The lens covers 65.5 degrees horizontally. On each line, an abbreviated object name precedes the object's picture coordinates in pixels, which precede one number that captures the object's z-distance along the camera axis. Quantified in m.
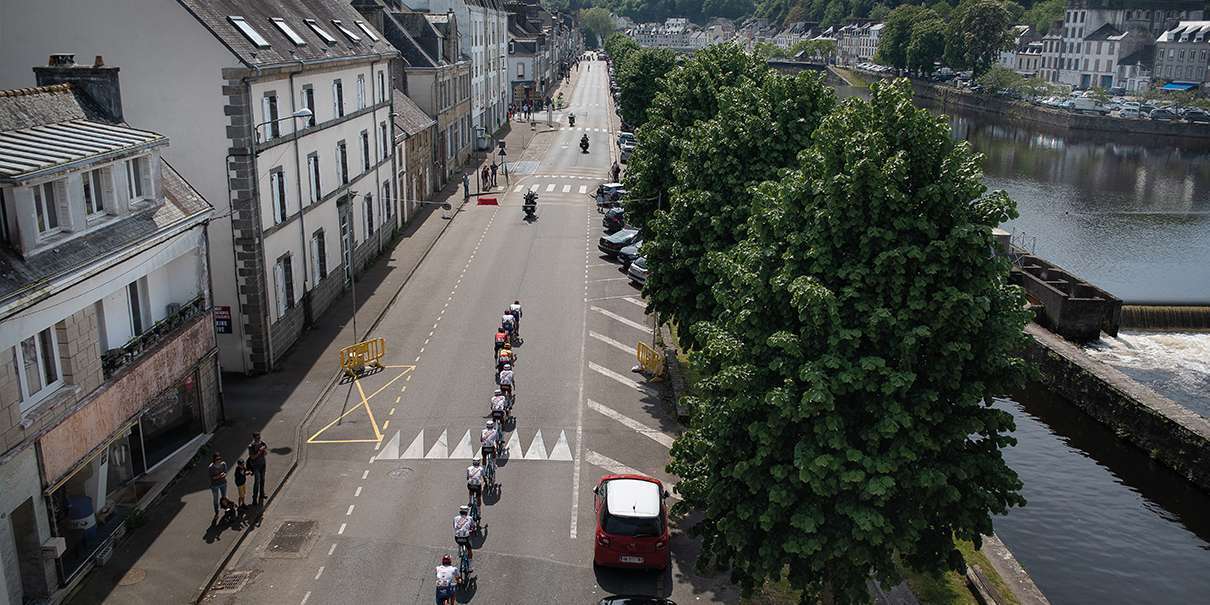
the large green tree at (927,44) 164.50
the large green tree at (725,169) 28.41
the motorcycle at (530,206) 62.31
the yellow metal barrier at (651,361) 34.75
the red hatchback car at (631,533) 21.58
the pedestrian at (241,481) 24.19
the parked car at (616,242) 52.34
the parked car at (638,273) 46.34
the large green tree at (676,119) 36.22
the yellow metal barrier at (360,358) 34.66
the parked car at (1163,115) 116.75
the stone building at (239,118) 31.73
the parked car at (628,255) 48.97
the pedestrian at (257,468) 24.56
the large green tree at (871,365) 16.70
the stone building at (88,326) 19.38
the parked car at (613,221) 56.97
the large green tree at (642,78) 91.38
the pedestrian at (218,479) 23.62
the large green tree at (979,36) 153.50
